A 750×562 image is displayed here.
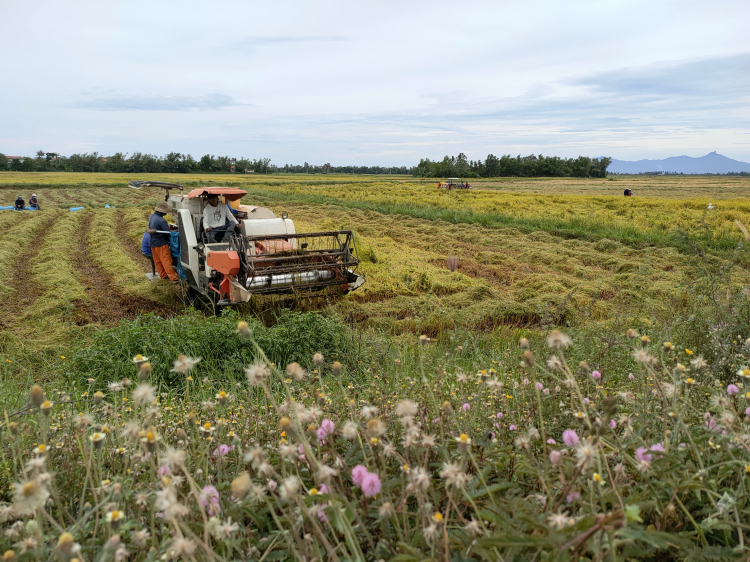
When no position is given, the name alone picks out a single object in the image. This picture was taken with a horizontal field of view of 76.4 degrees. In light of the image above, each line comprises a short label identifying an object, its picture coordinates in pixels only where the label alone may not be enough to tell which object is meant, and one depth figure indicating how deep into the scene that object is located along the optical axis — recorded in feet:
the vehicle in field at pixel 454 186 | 165.89
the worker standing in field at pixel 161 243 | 31.53
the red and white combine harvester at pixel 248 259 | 25.31
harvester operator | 30.04
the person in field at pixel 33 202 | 91.81
